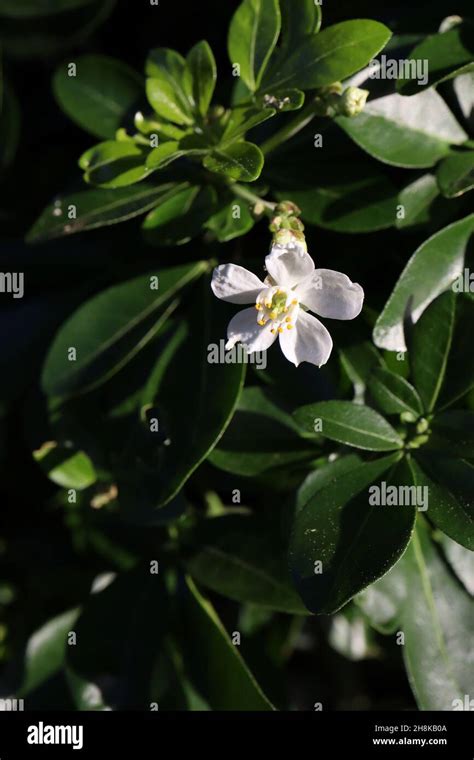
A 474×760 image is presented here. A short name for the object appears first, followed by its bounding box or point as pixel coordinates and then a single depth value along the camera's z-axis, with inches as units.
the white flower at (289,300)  11.1
